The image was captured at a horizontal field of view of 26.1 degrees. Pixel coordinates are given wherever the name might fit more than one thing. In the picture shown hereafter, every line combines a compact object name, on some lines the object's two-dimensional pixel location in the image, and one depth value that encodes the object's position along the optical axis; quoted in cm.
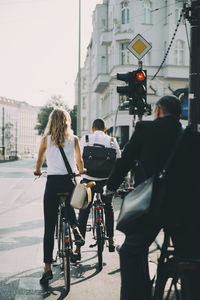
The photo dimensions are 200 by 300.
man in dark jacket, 276
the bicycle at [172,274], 263
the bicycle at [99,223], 526
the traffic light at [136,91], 888
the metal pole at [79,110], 2941
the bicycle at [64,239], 434
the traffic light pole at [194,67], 796
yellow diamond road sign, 1002
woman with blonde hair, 465
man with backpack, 576
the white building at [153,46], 3303
